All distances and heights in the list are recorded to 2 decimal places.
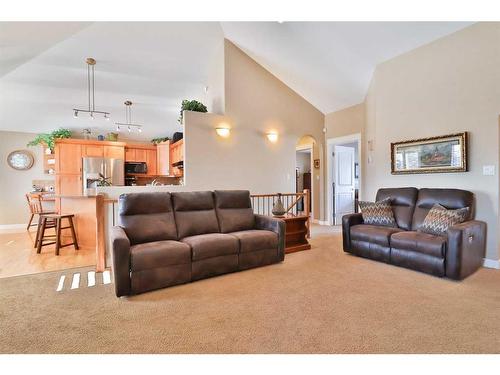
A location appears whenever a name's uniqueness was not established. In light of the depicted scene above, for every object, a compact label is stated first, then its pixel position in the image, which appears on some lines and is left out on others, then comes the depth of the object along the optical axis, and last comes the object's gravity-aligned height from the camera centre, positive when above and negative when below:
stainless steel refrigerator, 6.69 +0.34
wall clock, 6.76 +0.68
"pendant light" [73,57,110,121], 4.76 +2.13
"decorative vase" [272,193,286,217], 4.35 -0.43
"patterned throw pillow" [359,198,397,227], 3.83 -0.45
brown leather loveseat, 2.87 -0.68
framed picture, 3.60 +0.40
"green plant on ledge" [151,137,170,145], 7.66 +1.29
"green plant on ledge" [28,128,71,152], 6.62 +1.22
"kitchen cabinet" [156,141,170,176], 7.18 +0.74
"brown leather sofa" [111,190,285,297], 2.64 -0.64
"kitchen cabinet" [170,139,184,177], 6.13 +0.69
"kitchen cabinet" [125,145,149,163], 7.41 +0.87
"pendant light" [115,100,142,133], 6.89 +1.67
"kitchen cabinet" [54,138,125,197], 6.60 +0.66
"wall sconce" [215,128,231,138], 5.10 +1.00
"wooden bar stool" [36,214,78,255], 4.15 -0.70
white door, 6.50 +0.02
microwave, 7.31 +0.50
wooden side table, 4.25 -0.81
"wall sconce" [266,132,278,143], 5.71 +1.02
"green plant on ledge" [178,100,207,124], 4.94 +1.45
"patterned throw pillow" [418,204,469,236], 3.11 -0.44
